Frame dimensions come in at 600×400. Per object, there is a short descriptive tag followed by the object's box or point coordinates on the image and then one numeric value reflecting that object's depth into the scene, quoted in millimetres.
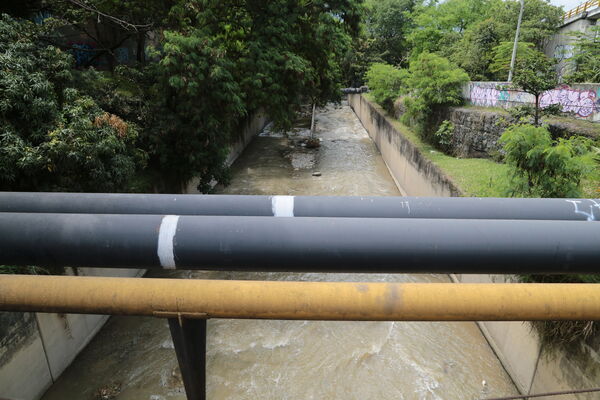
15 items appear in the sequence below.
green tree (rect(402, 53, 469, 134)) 14758
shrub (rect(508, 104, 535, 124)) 9688
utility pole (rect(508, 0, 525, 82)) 14842
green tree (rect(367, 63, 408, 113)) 21859
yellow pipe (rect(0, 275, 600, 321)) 1179
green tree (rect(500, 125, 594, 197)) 5801
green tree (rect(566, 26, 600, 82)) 11480
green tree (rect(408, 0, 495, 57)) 28109
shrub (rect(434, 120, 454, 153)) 14023
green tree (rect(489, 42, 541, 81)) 16381
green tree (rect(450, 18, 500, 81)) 20719
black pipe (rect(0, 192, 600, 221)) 1862
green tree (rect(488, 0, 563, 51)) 21114
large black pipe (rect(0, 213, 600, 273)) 1438
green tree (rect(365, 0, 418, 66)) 39469
